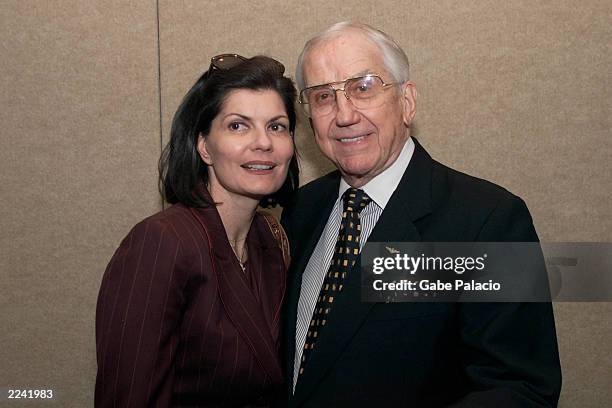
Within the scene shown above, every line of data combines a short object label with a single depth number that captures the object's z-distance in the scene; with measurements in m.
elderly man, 1.37
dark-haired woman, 1.45
